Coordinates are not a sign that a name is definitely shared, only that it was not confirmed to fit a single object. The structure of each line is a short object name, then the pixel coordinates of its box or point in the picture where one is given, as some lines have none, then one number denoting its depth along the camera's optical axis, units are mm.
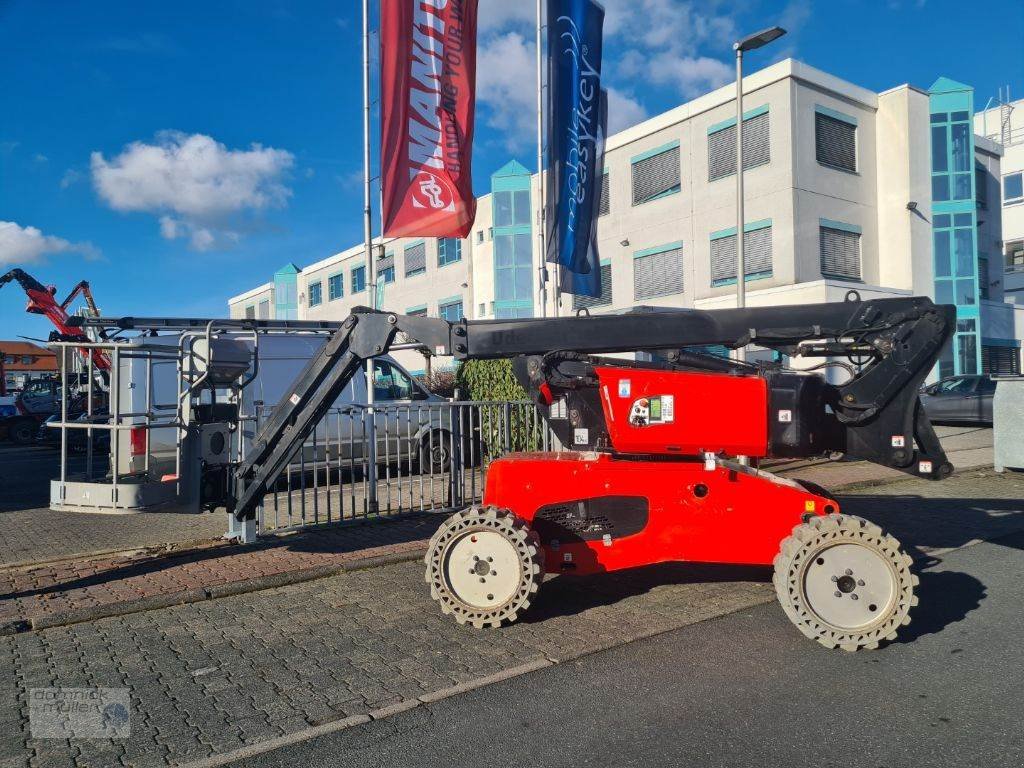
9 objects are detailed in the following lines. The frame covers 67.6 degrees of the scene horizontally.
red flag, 11656
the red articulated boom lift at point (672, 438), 5352
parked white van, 8000
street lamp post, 14502
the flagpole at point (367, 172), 12820
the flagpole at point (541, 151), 14164
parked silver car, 21641
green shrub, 12375
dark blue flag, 13233
